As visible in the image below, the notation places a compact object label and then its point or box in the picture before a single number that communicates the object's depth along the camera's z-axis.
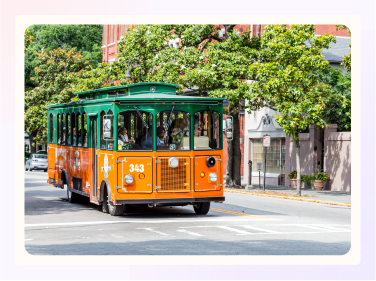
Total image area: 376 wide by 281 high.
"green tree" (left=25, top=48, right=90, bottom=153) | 50.94
